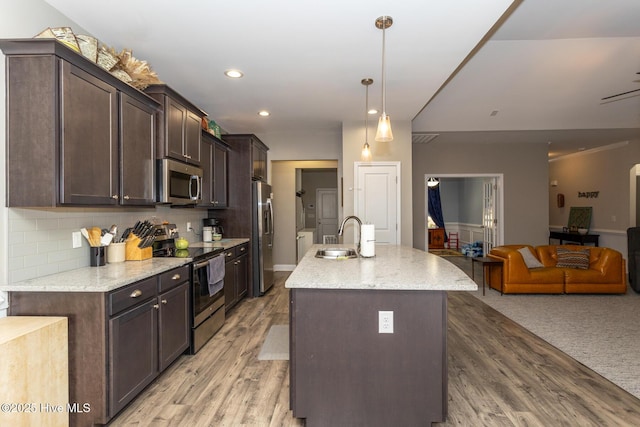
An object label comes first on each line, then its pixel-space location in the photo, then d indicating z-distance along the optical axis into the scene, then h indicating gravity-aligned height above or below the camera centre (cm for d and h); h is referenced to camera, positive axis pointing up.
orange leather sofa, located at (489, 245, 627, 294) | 475 -95
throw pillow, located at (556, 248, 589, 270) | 491 -71
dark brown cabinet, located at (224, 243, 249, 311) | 401 -80
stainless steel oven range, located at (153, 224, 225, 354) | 295 -72
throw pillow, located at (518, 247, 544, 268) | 500 -73
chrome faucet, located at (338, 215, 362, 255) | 286 -16
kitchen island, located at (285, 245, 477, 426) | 189 -81
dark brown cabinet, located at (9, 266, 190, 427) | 189 -75
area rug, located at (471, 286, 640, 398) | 272 -124
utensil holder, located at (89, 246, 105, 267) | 249 -31
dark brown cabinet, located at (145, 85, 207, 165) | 287 +82
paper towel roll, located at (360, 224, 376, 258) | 269 -23
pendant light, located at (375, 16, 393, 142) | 261 +66
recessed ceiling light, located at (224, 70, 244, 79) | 330 +141
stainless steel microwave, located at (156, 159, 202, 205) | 285 +29
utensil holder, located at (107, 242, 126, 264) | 265 -31
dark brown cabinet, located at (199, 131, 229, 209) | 407 +54
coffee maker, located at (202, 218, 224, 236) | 469 -17
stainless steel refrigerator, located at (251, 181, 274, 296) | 485 -35
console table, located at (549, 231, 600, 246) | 734 -58
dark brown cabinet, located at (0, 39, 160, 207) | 186 +52
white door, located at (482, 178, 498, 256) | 720 -7
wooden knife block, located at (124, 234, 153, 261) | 276 -30
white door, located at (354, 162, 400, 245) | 515 +25
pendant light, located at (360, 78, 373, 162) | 352 +136
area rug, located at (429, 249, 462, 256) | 950 -118
